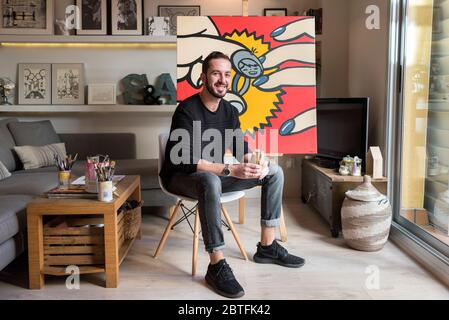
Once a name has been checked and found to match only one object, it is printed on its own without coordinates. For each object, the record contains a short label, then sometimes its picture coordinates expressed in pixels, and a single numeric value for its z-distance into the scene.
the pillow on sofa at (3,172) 2.93
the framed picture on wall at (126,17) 3.93
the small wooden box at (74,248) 2.11
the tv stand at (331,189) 2.90
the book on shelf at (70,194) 2.16
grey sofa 2.11
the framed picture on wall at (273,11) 4.10
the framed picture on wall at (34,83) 4.00
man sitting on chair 2.13
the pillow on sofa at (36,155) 3.36
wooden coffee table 2.02
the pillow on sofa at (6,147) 3.22
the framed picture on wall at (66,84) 4.00
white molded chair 2.29
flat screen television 3.10
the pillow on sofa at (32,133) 3.51
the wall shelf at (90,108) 3.87
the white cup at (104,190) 2.07
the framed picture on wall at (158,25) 3.94
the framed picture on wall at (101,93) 4.01
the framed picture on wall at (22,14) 3.89
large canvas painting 2.75
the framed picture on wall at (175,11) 4.02
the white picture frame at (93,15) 3.93
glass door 2.55
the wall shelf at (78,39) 3.83
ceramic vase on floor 2.58
